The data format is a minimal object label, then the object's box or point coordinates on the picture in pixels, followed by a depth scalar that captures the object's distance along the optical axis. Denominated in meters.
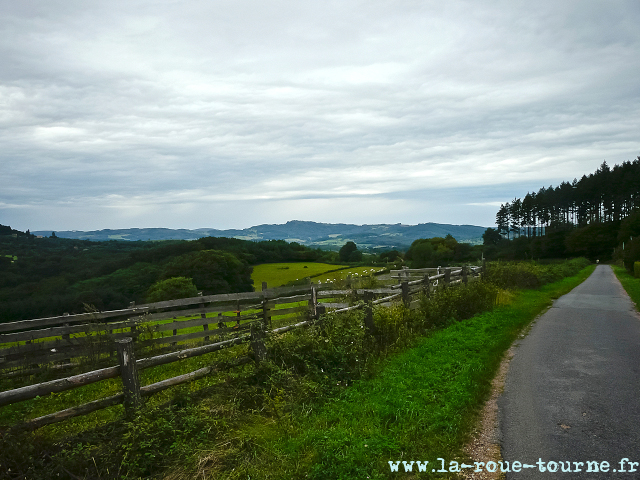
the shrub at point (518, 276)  20.65
